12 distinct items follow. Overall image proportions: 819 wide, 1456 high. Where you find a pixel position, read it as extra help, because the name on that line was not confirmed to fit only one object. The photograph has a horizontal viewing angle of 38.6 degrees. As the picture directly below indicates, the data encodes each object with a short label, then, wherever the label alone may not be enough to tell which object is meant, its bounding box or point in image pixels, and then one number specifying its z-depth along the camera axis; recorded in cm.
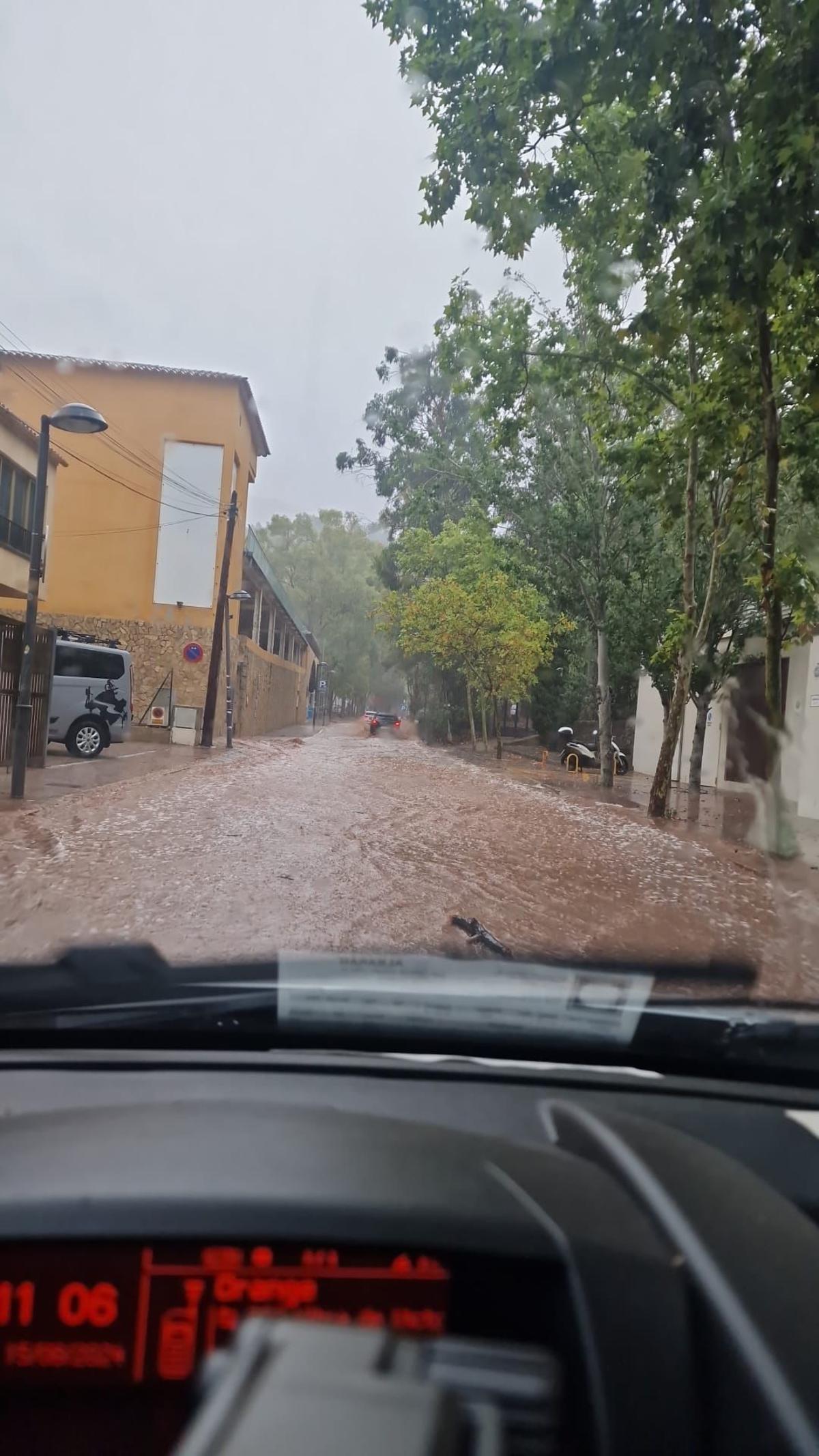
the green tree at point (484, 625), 3291
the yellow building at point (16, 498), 1658
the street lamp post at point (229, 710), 2699
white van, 1814
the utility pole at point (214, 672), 2331
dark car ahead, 5144
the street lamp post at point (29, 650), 1155
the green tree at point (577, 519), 1984
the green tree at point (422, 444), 1230
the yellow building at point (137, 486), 1203
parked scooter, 3103
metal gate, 1406
